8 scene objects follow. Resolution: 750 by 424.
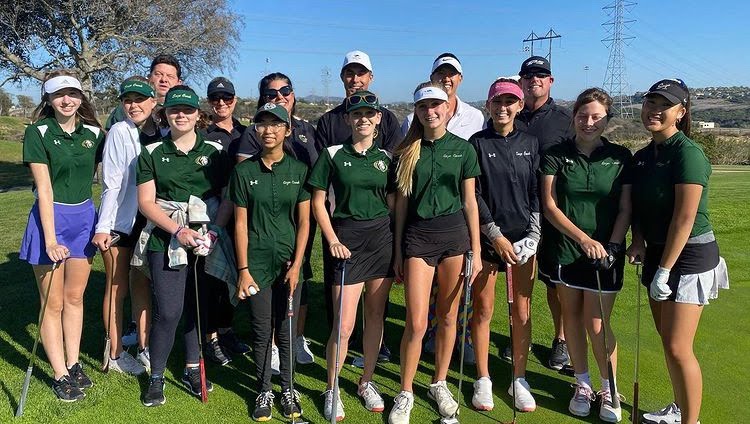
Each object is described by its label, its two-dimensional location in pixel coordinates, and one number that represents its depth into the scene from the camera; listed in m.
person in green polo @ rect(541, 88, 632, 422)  4.15
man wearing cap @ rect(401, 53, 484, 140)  5.09
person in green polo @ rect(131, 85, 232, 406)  4.25
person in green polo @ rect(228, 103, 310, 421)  4.12
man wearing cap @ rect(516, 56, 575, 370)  4.85
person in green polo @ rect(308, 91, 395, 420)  4.16
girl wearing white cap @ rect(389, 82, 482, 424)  4.17
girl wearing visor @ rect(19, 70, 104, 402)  4.26
